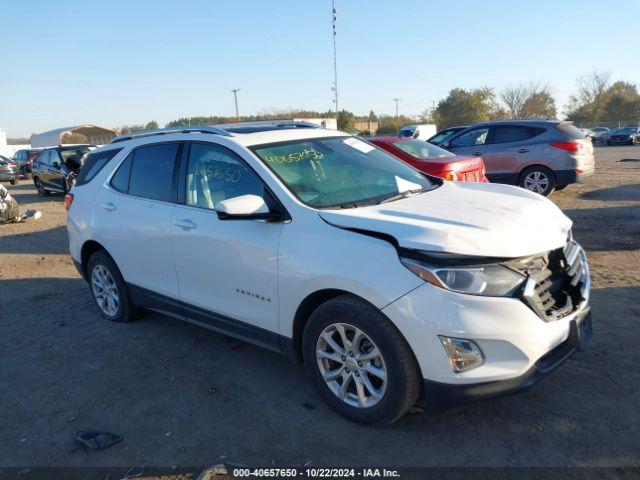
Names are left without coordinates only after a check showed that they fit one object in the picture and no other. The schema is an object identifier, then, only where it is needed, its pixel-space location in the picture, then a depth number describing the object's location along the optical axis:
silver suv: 10.49
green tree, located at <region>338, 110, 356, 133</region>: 55.28
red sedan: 8.30
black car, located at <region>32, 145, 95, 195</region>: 16.06
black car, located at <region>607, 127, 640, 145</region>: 35.09
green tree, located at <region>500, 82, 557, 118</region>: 61.28
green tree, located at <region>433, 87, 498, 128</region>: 60.09
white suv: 2.73
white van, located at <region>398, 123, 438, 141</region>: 37.48
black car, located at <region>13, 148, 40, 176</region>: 27.62
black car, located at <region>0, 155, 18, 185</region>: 23.39
